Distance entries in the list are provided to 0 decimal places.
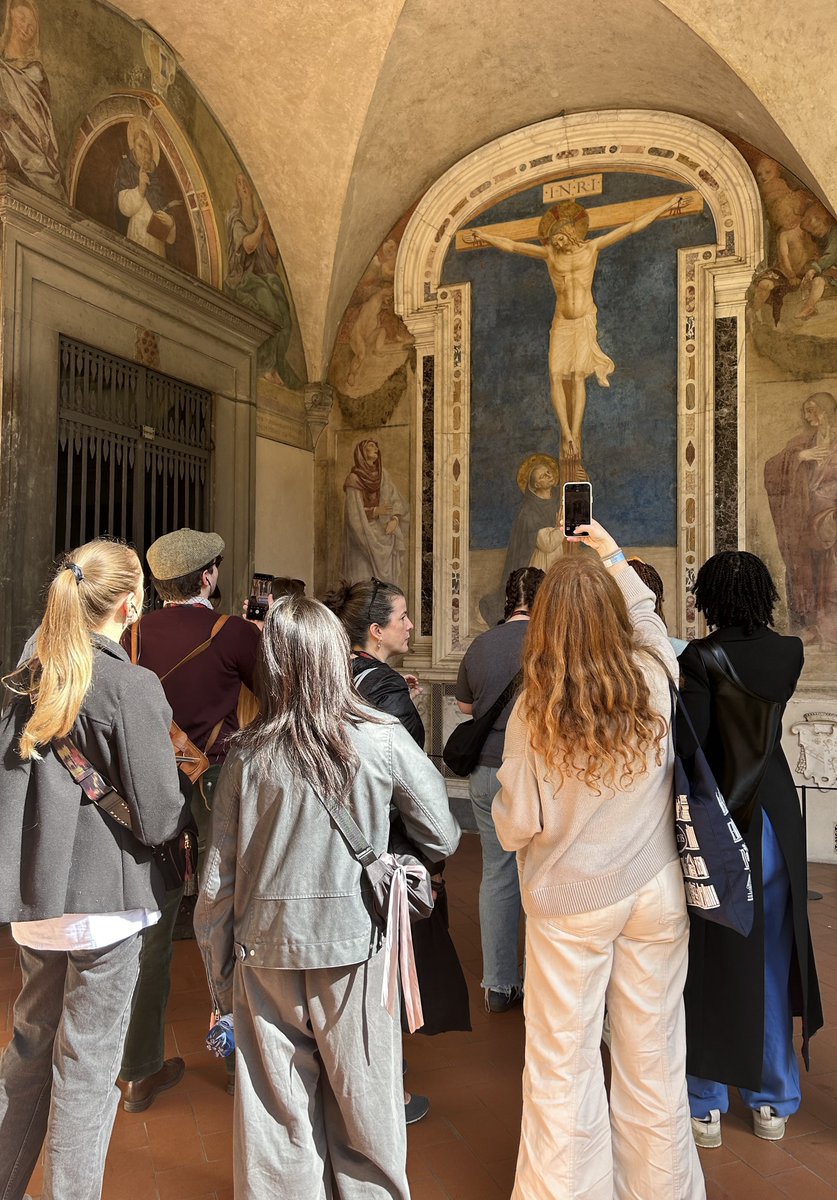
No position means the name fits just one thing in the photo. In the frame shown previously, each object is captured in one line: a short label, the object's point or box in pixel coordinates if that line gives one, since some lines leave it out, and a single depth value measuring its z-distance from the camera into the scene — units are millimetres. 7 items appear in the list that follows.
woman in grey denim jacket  2016
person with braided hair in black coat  2633
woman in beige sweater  2123
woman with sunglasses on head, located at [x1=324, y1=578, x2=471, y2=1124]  2936
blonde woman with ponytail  2115
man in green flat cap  3379
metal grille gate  6516
